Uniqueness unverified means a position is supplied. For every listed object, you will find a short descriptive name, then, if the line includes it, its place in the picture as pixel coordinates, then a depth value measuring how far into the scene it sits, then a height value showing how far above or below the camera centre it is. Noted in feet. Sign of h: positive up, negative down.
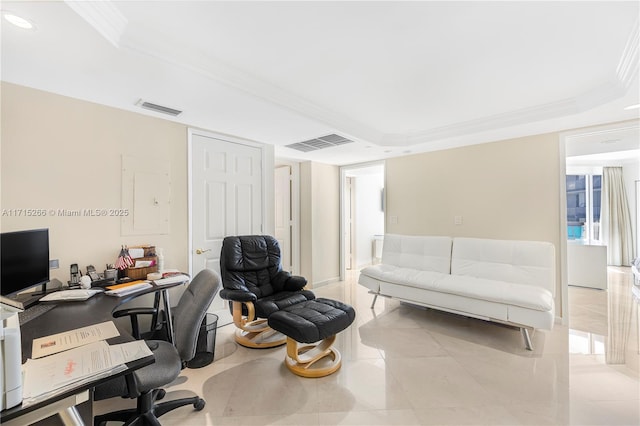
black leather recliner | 8.68 -2.50
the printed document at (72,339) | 3.72 -1.81
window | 21.12 +0.36
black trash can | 8.04 -3.87
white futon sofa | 8.81 -2.54
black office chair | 4.84 -2.73
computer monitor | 5.24 -0.88
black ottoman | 7.14 -3.03
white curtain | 19.99 -0.48
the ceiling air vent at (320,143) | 11.67 +3.22
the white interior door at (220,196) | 10.33 +0.77
